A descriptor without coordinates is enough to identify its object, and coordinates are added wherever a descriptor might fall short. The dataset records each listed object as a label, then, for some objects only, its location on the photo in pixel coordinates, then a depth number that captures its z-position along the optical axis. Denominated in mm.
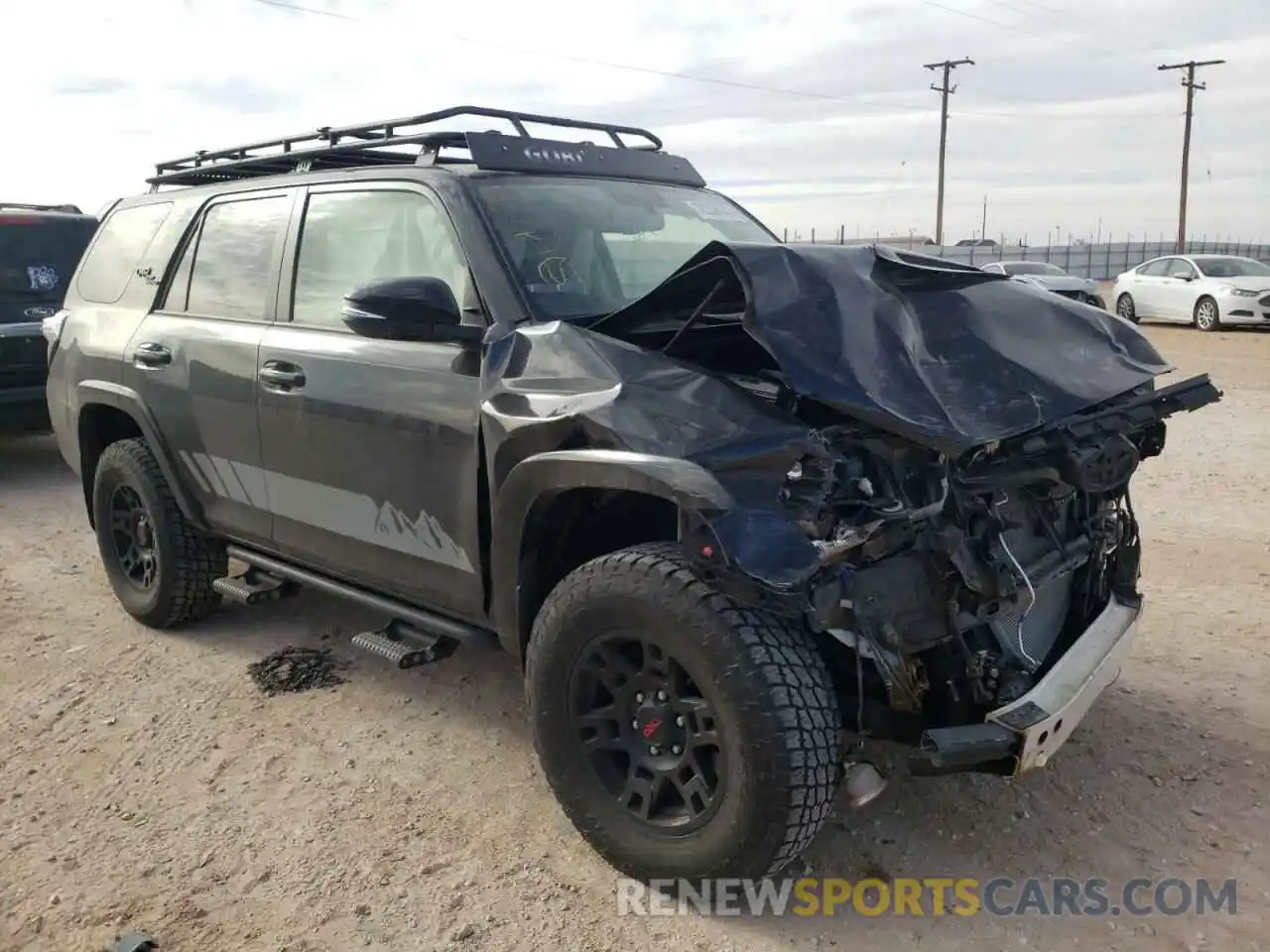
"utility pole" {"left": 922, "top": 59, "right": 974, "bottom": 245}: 40750
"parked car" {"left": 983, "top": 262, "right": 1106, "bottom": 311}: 20172
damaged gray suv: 2736
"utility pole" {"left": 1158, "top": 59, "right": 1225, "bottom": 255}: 40281
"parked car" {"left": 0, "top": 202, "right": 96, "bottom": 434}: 8320
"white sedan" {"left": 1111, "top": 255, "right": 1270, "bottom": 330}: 18484
